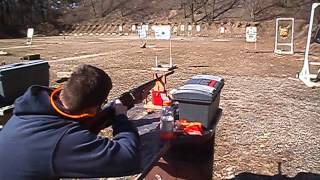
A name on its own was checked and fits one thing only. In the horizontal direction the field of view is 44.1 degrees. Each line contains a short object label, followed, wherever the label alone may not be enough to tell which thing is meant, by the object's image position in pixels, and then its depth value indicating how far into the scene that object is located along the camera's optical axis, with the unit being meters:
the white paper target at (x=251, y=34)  24.91
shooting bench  2.83
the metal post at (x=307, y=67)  10.33
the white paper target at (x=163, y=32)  14.20
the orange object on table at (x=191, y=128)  2.80
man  1.70
